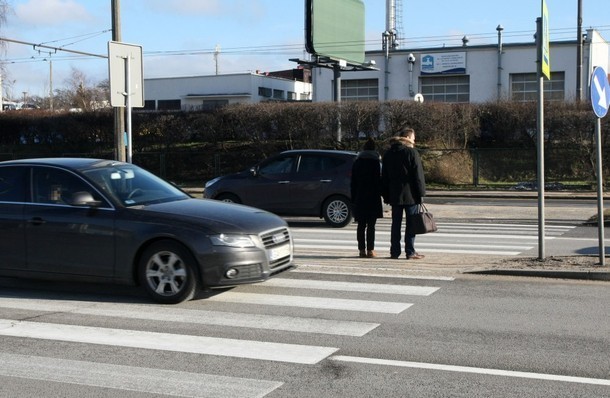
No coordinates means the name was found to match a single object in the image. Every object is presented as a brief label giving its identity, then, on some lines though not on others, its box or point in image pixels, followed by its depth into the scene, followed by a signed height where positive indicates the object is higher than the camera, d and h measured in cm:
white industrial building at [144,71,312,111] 6431 +775
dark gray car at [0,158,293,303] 793 -60
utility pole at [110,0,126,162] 2397 +211
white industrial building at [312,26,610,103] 4888 +721
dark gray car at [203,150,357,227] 1636 -20
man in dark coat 1066 +0
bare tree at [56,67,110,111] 6682 +835
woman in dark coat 1127 -26
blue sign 986 +112
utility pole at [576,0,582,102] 3641 +660
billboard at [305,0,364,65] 3584 +747
